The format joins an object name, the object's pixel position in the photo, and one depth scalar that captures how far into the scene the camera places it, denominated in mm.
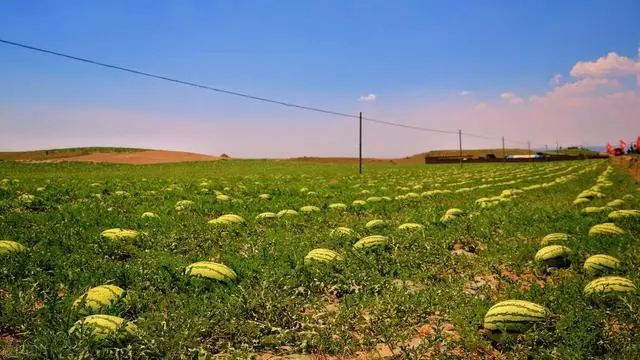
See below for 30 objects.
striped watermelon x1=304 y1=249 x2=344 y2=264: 5730
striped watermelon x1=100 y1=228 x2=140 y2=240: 6855
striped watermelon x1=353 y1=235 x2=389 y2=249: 6552
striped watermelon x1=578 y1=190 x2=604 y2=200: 12928
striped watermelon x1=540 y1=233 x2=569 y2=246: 6777
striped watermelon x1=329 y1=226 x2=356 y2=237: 7376
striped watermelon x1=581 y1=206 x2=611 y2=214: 9672
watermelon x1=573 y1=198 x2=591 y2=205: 11916
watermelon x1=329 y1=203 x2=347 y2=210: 11398
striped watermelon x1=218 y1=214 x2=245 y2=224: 8758
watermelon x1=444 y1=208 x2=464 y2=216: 9891
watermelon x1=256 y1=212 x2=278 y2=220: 9430
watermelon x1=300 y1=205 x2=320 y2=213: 10773
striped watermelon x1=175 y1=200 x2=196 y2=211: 10723
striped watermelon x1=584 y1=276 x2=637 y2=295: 4363
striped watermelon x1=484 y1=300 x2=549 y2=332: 3770
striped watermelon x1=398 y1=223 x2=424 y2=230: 8070
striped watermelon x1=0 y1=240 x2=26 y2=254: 5730
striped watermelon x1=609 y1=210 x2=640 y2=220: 8500
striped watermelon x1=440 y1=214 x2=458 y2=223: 8973
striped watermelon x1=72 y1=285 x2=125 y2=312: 3941
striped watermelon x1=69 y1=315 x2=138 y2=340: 3355
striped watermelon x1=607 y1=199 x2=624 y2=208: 10617
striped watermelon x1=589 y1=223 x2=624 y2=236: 7209
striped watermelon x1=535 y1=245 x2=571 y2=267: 5883
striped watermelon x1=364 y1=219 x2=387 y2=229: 8415
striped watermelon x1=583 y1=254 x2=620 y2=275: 5340
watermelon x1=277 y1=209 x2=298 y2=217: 9866
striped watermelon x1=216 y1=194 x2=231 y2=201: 12722
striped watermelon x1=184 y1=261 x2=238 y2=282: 4926
